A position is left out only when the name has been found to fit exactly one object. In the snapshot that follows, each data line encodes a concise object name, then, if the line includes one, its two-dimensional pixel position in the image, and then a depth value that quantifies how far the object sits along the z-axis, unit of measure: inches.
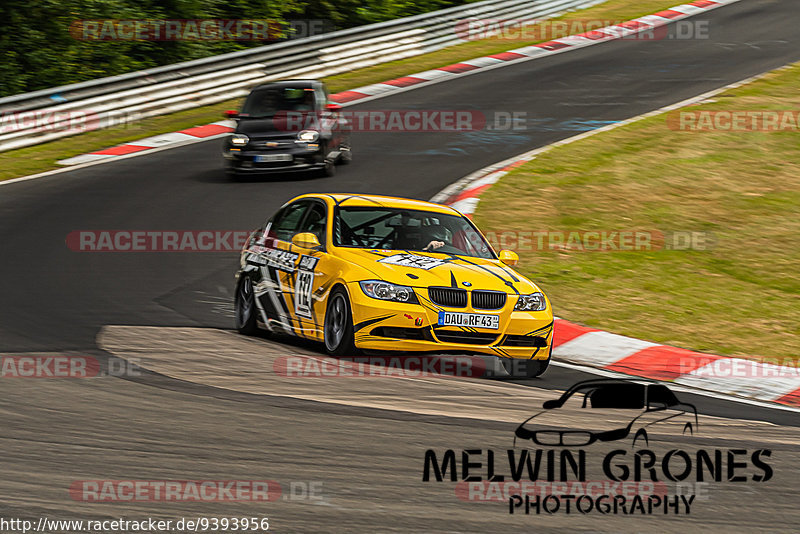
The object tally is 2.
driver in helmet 765.3
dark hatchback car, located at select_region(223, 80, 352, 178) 1433.3
